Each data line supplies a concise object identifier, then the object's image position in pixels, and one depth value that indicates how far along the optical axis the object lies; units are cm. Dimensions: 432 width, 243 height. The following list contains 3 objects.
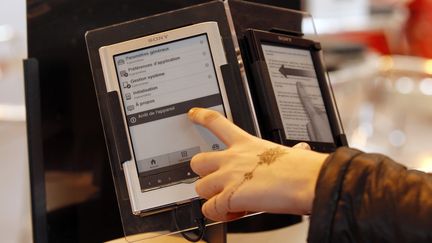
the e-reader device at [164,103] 108
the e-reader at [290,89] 112
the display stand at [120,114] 109
